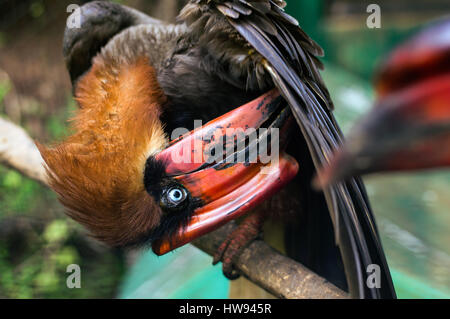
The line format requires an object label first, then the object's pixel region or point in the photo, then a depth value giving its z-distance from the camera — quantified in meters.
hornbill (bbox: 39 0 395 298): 0.62
